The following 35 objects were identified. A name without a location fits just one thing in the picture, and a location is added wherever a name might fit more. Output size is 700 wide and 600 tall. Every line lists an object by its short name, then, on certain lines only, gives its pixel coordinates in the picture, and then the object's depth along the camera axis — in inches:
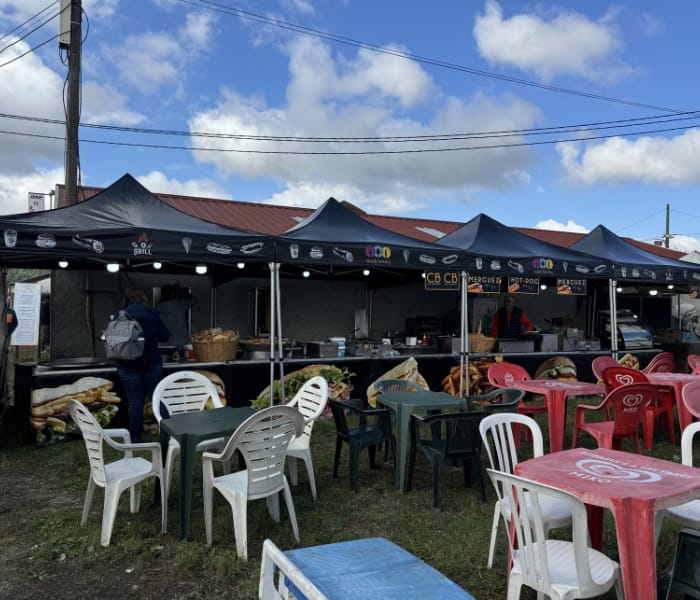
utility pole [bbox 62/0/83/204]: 321.7
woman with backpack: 223.6
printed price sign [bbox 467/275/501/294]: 304.0
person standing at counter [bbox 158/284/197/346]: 330.3
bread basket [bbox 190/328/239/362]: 260.4
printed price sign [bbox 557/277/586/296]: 325.7
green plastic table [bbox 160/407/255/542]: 134.0
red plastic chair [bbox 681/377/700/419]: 191.6
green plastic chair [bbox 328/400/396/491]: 174.6
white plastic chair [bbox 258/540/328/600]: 54.5
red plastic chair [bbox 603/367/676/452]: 222.8
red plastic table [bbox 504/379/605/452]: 206.4
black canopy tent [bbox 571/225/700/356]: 337.7
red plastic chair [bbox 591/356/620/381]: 282.5
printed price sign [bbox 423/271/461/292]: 288.4
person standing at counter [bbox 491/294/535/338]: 360.5
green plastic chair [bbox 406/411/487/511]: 158.1
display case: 398.6
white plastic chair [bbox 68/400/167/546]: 133.5
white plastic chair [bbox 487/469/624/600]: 81.5
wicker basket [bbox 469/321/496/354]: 324.2
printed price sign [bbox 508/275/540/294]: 312.7
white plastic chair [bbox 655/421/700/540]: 101.2
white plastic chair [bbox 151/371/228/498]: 177.5
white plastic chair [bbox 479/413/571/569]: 106.8
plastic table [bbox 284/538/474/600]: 61.6
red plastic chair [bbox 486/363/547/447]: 249.4
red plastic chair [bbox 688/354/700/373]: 284.7
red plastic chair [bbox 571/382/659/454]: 179.9
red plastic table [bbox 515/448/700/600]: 86.4
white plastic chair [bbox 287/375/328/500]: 163.6
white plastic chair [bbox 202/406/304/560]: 123.9
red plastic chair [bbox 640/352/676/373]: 281.1
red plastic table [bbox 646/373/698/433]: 211.3
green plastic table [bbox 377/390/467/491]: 171.9
